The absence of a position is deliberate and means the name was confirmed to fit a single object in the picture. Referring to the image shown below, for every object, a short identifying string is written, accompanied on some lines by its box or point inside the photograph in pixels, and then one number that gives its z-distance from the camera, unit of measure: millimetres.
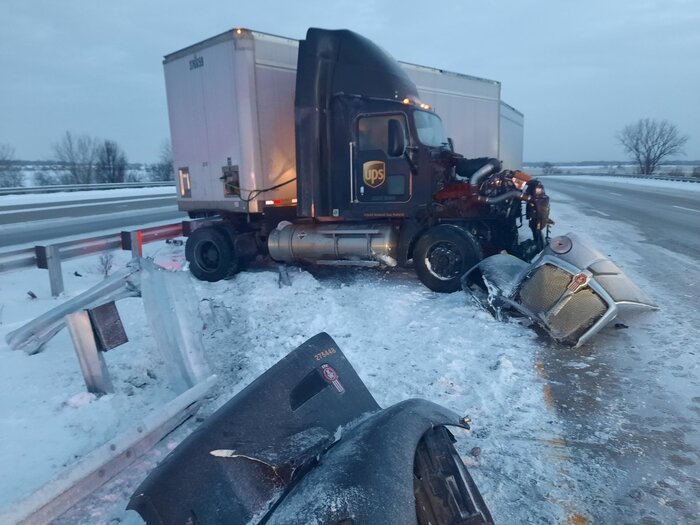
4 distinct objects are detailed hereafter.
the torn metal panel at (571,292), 5156
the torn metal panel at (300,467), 1966
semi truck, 7770
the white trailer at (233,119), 8047
